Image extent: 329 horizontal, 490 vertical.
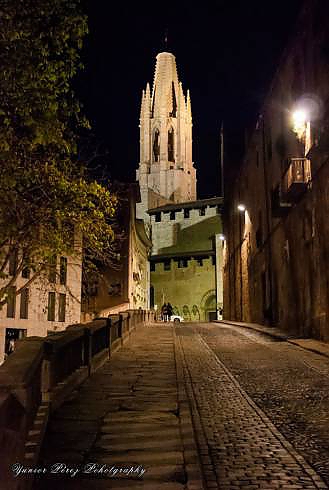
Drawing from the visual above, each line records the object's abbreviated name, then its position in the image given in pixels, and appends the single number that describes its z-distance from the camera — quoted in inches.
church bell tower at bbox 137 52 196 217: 4291.3
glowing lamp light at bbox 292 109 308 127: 791.6
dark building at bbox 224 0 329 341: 752.3
